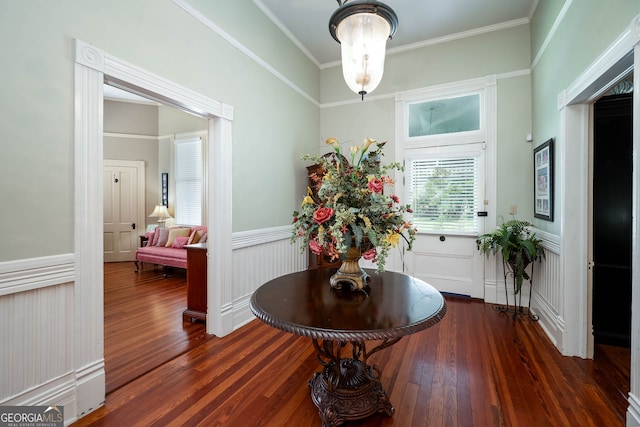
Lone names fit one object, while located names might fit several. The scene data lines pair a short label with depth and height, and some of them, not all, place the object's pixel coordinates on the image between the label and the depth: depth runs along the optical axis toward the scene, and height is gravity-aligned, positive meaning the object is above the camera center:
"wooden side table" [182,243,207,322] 3.13 -0.79
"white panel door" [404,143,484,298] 3.90 -0.03
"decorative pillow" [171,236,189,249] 5.39 -0.57
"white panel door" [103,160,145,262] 6.55 +0.10
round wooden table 1.30 -0.52
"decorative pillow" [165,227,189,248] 5.54 -0.42
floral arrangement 1.62 +0.00
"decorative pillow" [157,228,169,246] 5.66 -0.49
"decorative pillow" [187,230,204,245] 5.19 -0.45
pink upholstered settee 5.03 -0.63
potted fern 3.14 -0.38
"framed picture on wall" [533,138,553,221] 2.85 +0.35
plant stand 3.36 -1.19
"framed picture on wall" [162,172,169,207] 6.53 +0.57
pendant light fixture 1.81 +1.20
